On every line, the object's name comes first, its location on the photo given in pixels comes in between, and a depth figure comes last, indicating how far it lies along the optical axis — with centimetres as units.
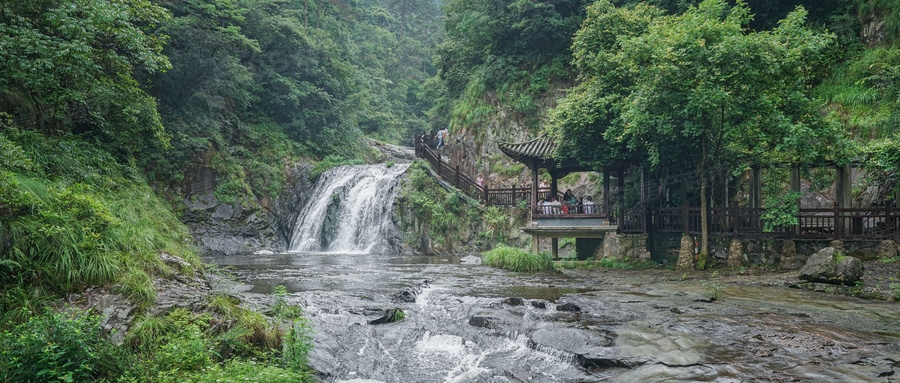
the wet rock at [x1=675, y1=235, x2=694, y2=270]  1605
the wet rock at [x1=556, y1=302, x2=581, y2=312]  982
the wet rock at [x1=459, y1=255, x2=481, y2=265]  2079
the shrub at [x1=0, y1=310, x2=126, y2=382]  518
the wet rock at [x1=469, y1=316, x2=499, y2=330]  890
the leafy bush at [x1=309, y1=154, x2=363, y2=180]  3058
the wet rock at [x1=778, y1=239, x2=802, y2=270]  1471
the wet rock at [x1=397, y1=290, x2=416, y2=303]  1102
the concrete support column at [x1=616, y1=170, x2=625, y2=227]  1951
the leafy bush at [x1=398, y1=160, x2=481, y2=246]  2645
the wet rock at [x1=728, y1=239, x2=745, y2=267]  1530
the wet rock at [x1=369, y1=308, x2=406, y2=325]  912
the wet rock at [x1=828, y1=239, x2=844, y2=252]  1416
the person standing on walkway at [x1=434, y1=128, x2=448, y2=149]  3497
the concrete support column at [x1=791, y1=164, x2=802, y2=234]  1511
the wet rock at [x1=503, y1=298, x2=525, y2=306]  1023
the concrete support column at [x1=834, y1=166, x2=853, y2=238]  1523
